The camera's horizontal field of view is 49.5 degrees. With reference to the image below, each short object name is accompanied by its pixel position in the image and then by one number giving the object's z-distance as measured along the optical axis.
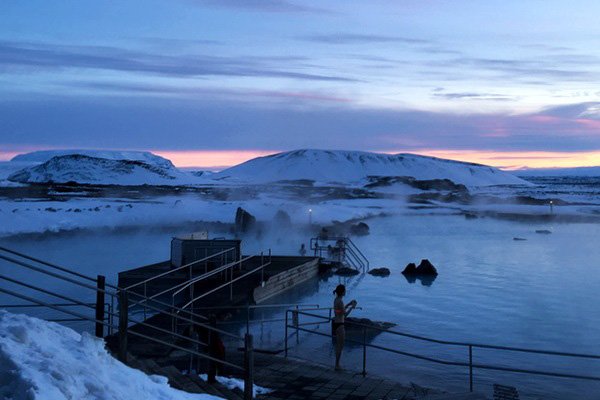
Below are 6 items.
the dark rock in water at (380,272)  29.09
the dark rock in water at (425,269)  28.32
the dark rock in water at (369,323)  16.95
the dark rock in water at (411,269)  28.33
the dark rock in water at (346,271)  29.22
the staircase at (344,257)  31.64
